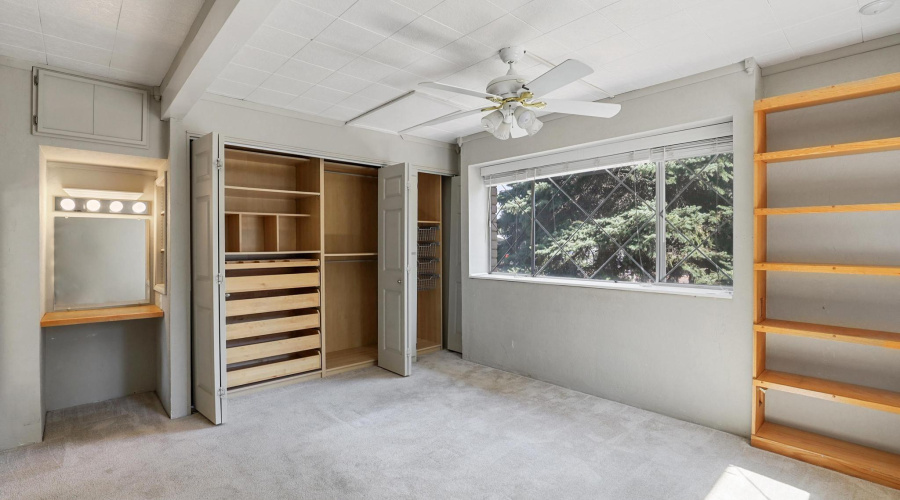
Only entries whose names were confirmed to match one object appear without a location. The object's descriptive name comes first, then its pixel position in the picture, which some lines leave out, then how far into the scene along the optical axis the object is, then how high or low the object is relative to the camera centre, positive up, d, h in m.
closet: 3.22 -0.18
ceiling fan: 2.36 +0.80
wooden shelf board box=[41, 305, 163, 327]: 3.17 -0.51
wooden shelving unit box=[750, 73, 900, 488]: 2.34 -0.49
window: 3.28 +0.25
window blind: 3.16 +0.71
